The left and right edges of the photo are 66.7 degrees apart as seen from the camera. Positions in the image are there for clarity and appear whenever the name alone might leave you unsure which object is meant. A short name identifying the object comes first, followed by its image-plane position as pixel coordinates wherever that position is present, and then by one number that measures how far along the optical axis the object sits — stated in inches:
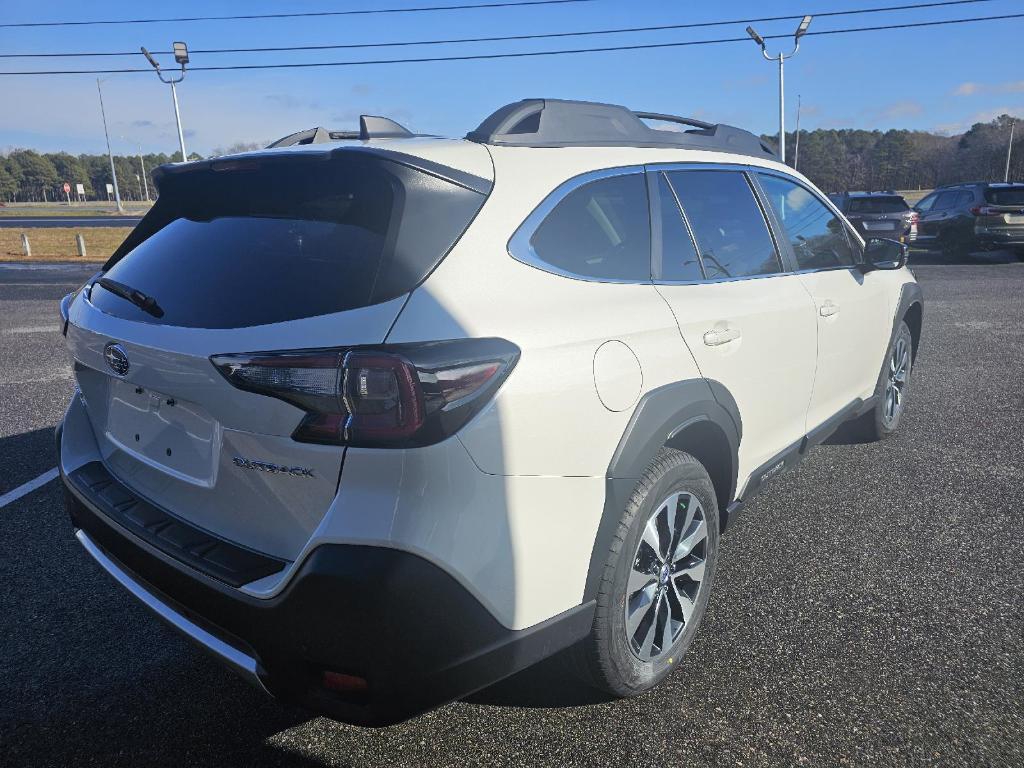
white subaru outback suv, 69.6
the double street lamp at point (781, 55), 1318.9
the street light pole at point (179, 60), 1412.4
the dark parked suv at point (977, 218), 654.5
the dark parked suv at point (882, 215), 727.0
